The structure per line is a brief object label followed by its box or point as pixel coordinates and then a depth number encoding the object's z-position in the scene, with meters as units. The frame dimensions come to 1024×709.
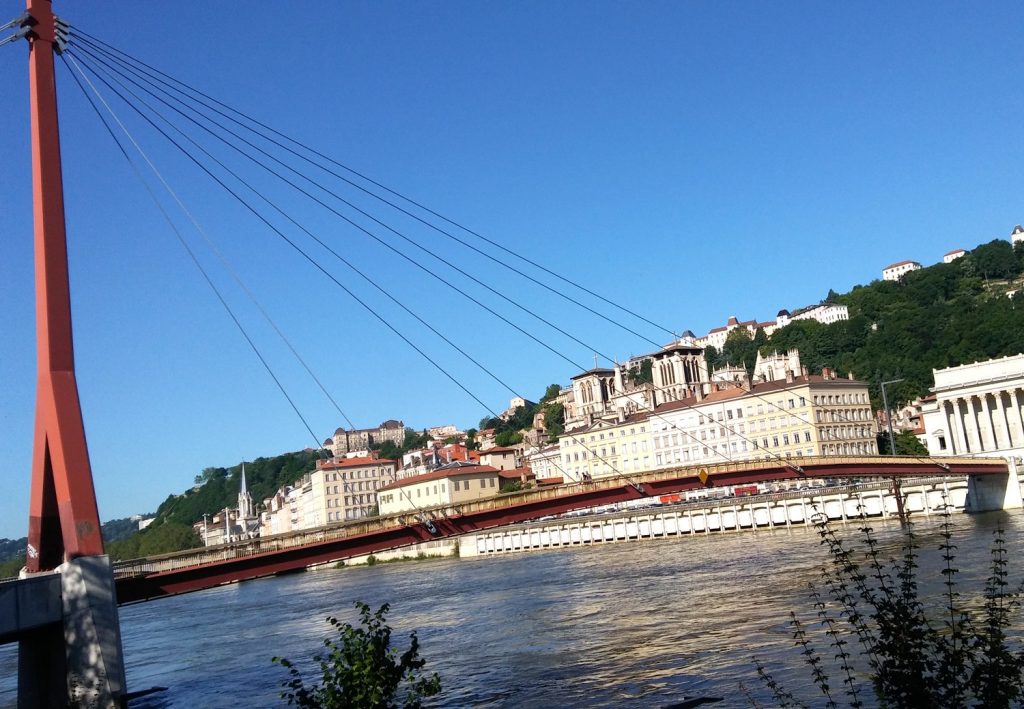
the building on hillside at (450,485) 126.56
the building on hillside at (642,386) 147.38
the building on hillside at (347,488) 155.75
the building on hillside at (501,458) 162.38
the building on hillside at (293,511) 179.75
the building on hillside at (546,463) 142.62
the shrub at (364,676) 10.24
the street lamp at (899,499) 61.90
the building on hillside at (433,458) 170.50
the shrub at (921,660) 8.40
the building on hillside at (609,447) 122.88
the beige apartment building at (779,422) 104.19
